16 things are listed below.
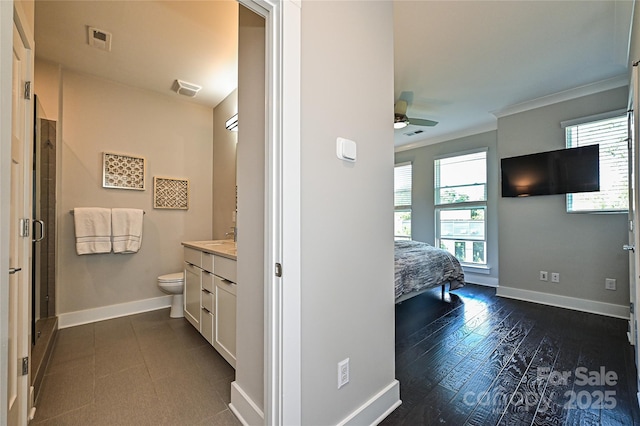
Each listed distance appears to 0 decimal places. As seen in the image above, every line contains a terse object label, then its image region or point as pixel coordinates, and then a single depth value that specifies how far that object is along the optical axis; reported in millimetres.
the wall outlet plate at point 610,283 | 3031
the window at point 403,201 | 5707
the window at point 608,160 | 2988
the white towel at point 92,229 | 2818
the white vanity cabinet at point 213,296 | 1859
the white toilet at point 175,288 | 2947
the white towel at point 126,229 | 3012
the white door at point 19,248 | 1243
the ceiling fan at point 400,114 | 3352
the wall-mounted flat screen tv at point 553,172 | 3150
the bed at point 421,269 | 2914
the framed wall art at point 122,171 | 3053
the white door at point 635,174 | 1731
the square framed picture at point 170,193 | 3387
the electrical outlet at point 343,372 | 1325
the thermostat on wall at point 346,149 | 1335
